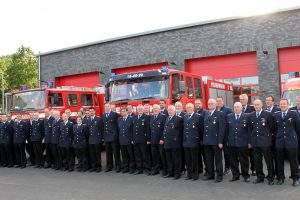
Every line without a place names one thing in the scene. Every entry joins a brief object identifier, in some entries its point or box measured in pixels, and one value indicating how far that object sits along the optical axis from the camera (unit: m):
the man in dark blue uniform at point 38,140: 9.58
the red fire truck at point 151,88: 9.08
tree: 33.98
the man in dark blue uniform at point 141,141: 7.93
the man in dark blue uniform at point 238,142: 6.72
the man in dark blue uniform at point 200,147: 7.46
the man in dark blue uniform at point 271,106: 6.88
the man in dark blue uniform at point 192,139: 7.12
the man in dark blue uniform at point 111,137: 8.37
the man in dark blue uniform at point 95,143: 8.54
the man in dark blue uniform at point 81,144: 8.70
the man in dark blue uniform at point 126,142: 8.13
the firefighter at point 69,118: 9.20
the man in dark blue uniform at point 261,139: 6.46
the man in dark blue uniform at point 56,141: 9.15
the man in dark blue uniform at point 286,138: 6.29
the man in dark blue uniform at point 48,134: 9.36
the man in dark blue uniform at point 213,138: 6.87
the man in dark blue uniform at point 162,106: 8.09
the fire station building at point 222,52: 14.78
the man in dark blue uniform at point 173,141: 7.37
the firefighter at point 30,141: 9.88
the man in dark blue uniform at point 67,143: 8.91
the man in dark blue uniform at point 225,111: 7.23
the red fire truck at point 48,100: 10.86
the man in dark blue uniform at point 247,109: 7.21
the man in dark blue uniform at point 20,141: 9.82
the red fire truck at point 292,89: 9.33
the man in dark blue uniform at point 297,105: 7.48
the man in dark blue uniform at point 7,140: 10.13
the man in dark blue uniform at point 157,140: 7.67
